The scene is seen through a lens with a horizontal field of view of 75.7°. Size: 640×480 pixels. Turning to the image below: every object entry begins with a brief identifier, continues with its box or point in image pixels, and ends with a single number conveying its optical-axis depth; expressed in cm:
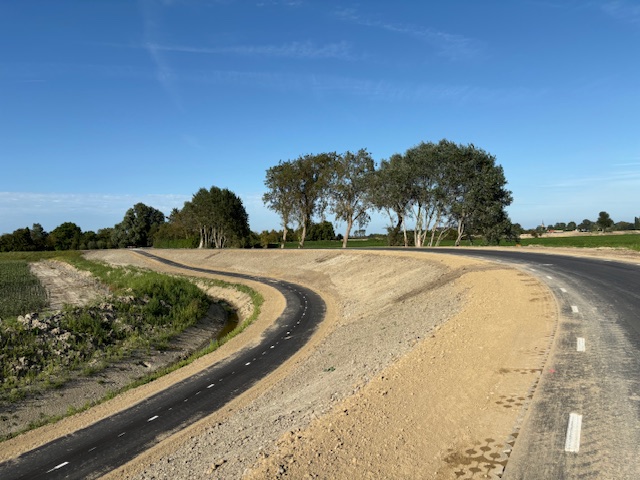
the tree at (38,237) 17366
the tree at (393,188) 6831
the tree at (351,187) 7825
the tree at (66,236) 17800
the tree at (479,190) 6397
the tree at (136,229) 17112
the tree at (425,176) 6619
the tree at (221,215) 11812
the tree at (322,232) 17725
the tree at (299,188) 8844
